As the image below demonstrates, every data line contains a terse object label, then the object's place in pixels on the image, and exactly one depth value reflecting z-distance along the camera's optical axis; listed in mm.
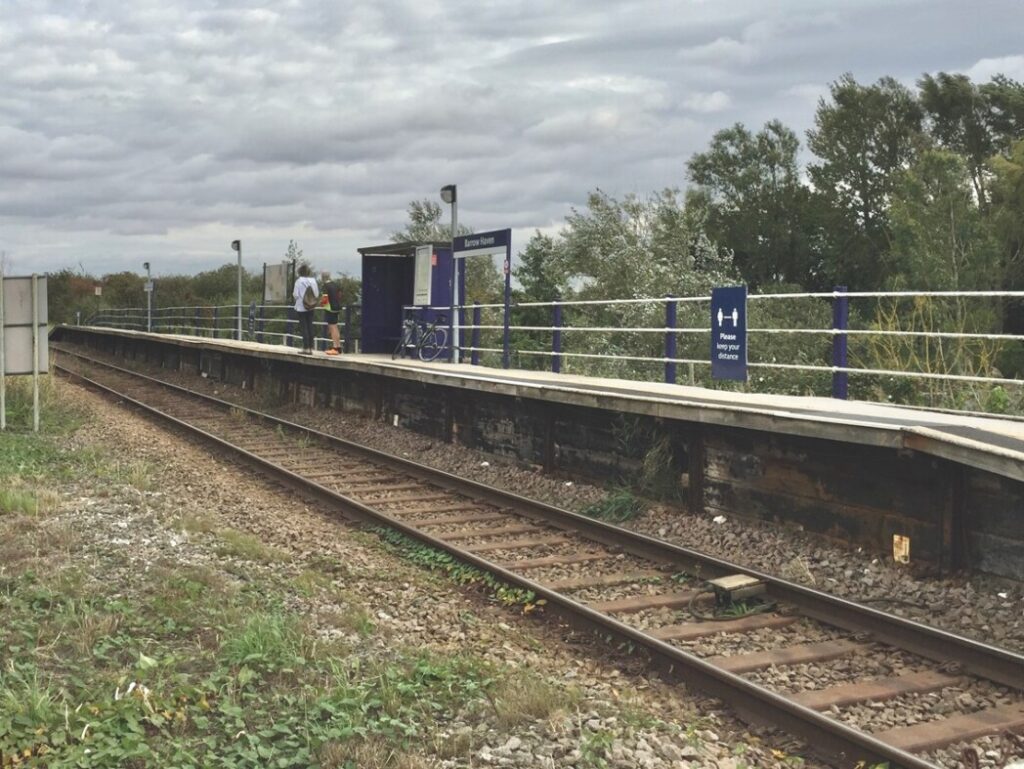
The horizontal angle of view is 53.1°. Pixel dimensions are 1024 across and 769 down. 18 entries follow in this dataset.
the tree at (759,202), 62312
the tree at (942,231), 37188
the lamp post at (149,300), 39781
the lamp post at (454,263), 17766
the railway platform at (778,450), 6855
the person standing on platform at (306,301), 20516
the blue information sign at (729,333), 10789
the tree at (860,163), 57125
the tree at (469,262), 39344
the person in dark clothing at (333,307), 20688
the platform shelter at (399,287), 18344
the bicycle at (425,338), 18328
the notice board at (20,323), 14727
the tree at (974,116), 53625
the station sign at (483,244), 15836
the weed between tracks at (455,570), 7254
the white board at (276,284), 30095
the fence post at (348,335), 21406
